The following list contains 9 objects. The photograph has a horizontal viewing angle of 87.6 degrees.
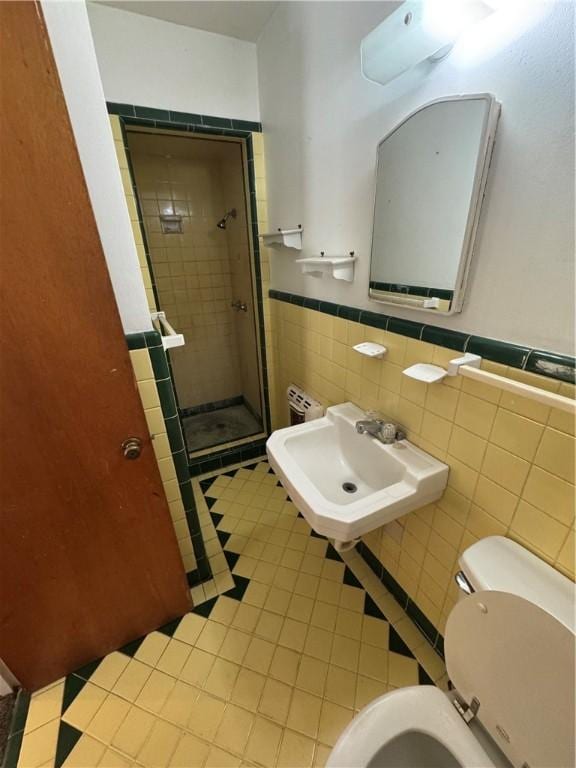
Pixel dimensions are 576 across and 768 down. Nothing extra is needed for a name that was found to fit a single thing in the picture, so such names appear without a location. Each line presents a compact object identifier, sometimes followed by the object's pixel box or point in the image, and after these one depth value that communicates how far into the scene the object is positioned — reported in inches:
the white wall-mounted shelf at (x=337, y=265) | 46.1
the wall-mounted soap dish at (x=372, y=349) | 41.7
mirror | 28.1
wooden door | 23.6
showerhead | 90.4
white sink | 33.3
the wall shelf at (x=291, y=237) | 58.3
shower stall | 84.2
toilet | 22.0
